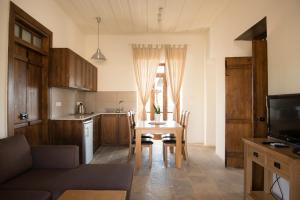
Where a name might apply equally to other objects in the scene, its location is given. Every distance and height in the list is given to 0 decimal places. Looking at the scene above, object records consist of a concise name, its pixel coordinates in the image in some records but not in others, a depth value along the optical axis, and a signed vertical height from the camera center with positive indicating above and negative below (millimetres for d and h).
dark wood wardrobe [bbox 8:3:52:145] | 2729 +397
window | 6250 +138
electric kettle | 5419 -131
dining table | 3850 -564
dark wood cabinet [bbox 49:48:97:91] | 3799 +615
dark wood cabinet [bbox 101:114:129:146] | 5582 -680
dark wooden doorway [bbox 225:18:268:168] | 3873 -42
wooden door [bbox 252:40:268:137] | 2828 +219
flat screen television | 1967 -144
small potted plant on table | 4594 -251
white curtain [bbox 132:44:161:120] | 5934 +1009
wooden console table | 1652 -589
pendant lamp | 4703 +1021
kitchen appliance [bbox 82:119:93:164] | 3883 -742
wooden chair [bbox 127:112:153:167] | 4012 -726
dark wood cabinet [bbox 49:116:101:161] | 3799 -515
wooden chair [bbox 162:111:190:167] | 4012 -734
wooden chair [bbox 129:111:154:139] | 4595 -703
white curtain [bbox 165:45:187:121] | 5934 +1011
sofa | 1942 -751
